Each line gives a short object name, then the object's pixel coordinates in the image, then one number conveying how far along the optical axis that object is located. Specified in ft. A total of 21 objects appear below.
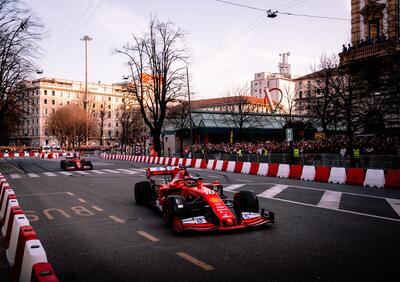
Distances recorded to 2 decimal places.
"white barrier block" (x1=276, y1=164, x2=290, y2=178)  71.48
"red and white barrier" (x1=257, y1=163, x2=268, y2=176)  76.59
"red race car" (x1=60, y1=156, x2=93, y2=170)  91.97
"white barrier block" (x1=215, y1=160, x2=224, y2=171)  91.84
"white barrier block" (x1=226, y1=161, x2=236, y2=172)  86.59
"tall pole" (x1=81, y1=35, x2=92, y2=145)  272.51
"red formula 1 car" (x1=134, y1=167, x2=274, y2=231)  26.03
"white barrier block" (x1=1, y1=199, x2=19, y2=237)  25.03
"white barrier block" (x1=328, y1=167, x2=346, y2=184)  60.85
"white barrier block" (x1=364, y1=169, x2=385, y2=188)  55.42
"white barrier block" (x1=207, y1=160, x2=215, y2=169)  97.15
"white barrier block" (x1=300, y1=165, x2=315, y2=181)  65.92
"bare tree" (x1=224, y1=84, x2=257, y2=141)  174.71
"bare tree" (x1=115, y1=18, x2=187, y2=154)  143.84
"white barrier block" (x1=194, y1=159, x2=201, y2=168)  103.37
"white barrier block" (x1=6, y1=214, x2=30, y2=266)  19.40
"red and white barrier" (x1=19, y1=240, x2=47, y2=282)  13.97
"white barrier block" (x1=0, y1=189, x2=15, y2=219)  30.40
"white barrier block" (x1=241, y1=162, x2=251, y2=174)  81.51
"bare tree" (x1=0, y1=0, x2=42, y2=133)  99.60
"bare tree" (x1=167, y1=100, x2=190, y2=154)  161.27
